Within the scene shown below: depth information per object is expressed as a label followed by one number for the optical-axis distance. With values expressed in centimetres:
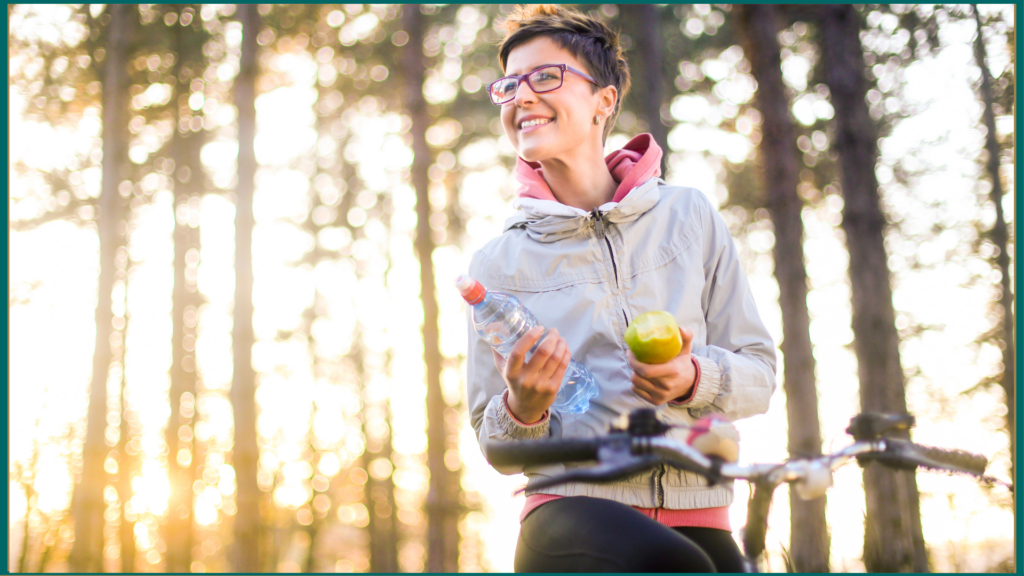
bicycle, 121
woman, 177
